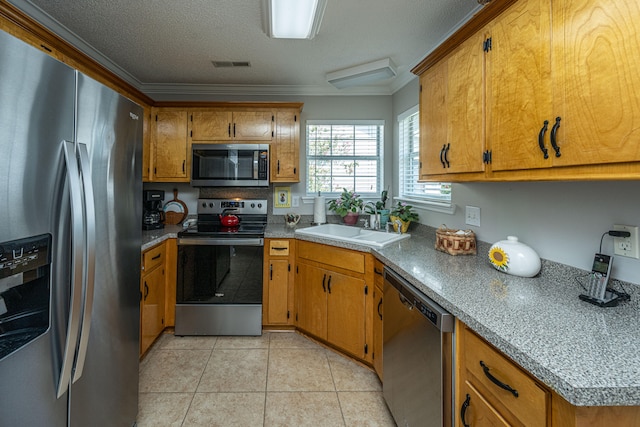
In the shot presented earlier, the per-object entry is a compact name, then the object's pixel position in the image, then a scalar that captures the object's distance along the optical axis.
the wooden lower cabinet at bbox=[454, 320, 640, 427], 0.69
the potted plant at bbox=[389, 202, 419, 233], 2.64
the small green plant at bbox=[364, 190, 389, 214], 2.97
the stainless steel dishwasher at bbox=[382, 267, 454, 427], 1.15
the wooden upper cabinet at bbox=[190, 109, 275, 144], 2.99
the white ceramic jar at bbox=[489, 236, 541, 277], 1.40
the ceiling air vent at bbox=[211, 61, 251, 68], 2.64
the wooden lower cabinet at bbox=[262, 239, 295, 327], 2.70
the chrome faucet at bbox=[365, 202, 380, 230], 2.89
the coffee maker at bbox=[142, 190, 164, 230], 2.90
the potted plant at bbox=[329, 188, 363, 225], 3.04
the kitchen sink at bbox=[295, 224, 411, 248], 2.21
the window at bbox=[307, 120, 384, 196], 3.35
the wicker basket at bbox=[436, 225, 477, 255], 1.84
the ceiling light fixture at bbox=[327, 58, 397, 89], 2.57
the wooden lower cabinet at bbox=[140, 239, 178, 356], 2.27
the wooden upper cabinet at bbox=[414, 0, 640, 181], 0.83
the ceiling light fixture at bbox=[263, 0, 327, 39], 1.75
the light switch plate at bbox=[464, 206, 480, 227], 1.93
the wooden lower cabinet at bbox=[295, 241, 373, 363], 2.16
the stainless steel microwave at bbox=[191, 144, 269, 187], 2.96
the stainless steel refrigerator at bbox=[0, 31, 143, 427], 0.79
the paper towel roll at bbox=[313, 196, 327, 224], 3.15
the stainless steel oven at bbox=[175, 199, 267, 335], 2.63
